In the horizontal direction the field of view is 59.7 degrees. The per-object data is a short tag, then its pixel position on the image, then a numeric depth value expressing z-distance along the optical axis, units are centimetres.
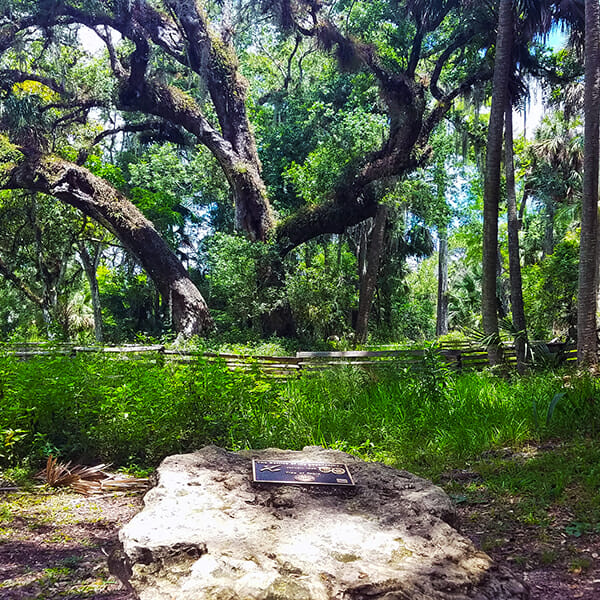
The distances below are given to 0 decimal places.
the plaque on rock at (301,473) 372
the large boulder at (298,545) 247
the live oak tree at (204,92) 1571
